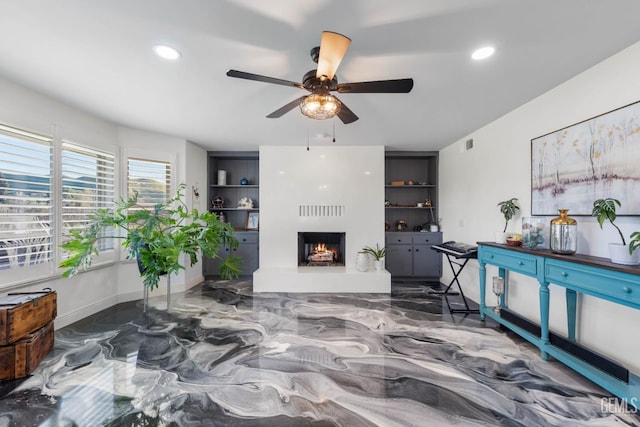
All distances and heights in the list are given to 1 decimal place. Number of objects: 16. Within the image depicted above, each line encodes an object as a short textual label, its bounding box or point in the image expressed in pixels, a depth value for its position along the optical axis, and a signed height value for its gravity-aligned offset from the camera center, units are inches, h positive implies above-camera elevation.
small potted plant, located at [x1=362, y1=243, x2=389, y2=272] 173.4 -25.6
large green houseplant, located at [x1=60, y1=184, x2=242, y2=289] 108.5 -12.4
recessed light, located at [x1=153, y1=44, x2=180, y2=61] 71.2 +46.6
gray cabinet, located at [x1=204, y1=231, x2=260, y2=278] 192.2 -29.2
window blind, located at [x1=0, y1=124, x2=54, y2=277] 91.9 +6.0
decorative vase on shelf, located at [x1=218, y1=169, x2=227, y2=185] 198.1 +29.4
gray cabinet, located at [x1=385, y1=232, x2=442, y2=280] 187.5 -29.0
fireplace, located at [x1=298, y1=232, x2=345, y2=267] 185.3 -25.6
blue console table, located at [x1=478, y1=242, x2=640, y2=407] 62.5 -19.2
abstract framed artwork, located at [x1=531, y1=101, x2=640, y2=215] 71.4 +16.7
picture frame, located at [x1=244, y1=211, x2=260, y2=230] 200.4 -4.6
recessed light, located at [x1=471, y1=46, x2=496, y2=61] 71.5 +46.6
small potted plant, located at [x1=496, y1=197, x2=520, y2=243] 110.8 +2.4
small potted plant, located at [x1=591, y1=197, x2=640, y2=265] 65.3 -7.5
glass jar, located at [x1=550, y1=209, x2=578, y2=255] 80.7 -6.0
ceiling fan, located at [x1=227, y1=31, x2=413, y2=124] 61.1 +34.8
